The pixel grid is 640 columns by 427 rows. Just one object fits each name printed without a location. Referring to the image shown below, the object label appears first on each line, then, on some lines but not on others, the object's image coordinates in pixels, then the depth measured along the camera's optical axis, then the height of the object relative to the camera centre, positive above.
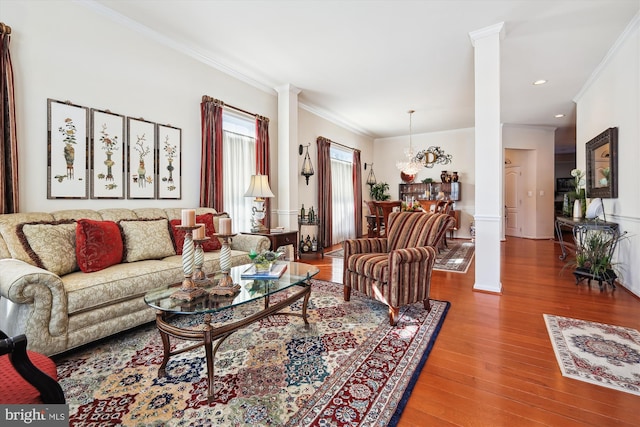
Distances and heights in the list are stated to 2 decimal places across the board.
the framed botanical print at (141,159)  3.09 +0.60
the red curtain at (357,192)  7.65 +0.53
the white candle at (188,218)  1.77 -0.03
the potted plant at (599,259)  3.52 -0.61
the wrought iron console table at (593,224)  3.63 -0.18
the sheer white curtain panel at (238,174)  4.18 +0.58
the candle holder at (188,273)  1.82 -0.39
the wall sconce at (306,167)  5.71 +0.91
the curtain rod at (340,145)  6.31 +1.63
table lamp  4.10 +0.27
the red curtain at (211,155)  3.73 +0.77
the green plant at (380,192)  8.43 +0.60
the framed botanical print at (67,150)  2.56 +0.58
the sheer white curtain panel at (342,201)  6.89 +0.28
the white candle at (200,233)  2.12 -0.15
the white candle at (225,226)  1.97 -0.09
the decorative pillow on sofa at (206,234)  3.04 -0.24
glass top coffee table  1.60 -0.54
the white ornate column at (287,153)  4.93 +1.02
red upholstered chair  0.92 -0.60
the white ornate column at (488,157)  3.27 +0.61
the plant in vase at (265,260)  2.43 -0.41
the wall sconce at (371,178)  8.55 +1.02
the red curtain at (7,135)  2.26 +0.63
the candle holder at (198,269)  1.96 -0.39
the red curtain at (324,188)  6.18 +0.52
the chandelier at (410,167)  6.92 +1.08
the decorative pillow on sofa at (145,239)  2.66 -0.25
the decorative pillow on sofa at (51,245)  2.13 -0.23
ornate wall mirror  3.68 +0.64
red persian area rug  1.45 -1.00
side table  3.93 -0.37
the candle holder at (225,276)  1.89 -0.45
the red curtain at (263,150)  4.58 +1.01
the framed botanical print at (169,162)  3.37 +0.61
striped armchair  2.51 -0.46
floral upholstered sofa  1.75 -0.44
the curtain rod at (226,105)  3.76 +1.52
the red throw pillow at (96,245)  2.28 -0.26
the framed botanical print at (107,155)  2.82 +0.59
